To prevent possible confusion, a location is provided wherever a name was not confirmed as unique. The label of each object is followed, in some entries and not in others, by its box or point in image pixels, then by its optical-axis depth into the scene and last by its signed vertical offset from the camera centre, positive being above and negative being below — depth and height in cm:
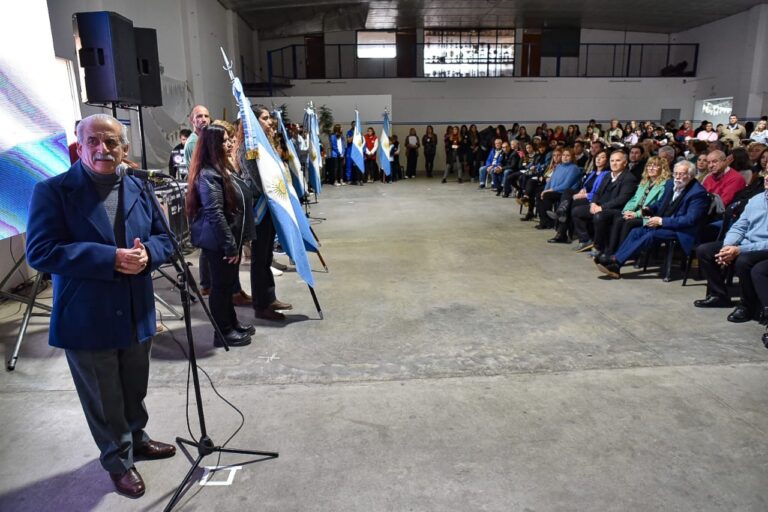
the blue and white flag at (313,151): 889 -19
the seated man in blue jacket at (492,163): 1148 -57
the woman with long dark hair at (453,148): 1410 -28
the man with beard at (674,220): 468 -74
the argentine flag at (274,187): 362 -33
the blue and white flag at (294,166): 631 -31
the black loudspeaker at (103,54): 495 +80
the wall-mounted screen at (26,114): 322 +18
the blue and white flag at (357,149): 1245 -24
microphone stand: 200 -97
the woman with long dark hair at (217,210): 321 -41
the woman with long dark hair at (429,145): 1477 -20
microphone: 181 -11
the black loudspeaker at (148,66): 585 +81
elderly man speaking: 186 -44
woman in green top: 521 -62
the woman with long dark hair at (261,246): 377 -76
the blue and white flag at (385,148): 1327 -24
